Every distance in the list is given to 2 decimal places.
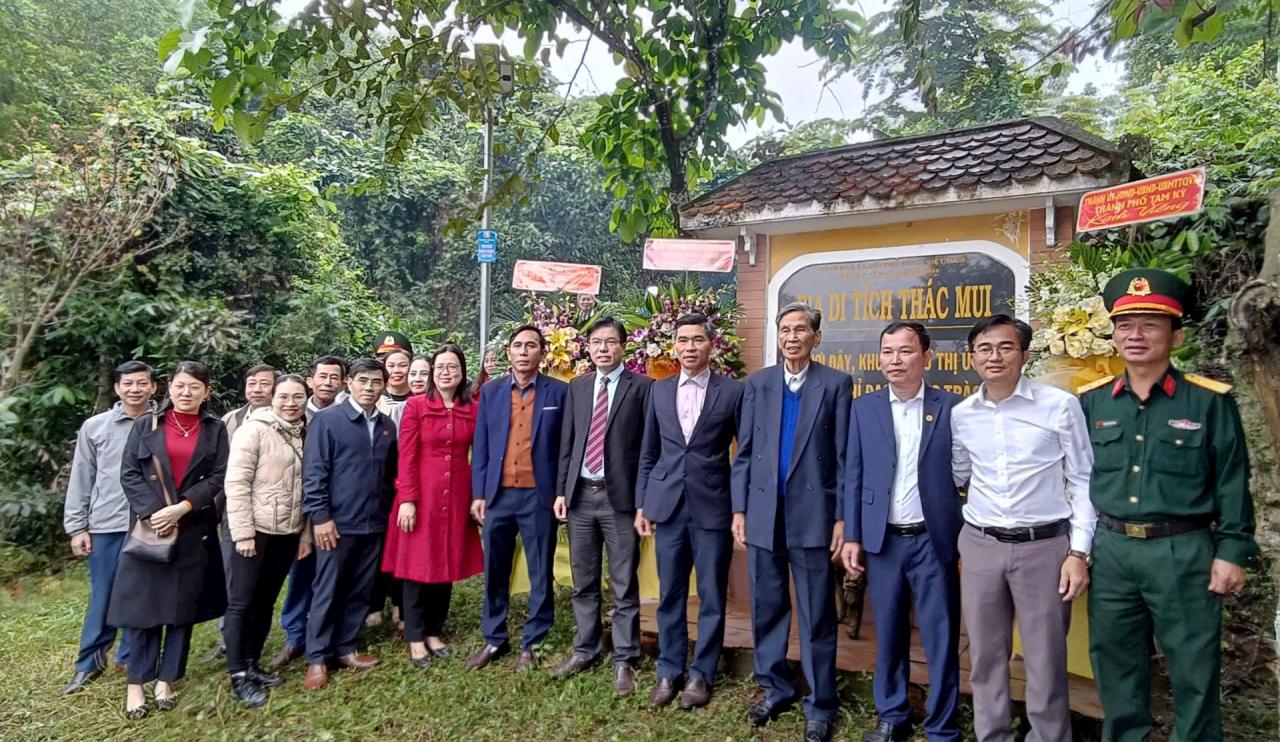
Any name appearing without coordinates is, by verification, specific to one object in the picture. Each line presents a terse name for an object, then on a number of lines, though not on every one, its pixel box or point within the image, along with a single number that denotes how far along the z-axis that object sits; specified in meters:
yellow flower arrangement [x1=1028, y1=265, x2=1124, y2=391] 3.42
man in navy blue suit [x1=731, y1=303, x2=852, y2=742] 3.31
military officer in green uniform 2.52
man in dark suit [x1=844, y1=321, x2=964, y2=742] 3.05
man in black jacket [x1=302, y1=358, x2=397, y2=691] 4.06
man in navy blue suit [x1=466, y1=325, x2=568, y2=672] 4.16
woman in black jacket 3.74
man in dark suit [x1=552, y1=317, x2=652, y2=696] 3.94
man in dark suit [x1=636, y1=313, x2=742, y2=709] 3.65
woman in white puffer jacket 3.88
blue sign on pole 7.10
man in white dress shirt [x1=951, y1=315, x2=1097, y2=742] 2.81
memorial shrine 4.13
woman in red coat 4.24
